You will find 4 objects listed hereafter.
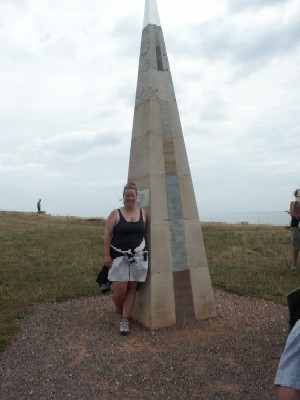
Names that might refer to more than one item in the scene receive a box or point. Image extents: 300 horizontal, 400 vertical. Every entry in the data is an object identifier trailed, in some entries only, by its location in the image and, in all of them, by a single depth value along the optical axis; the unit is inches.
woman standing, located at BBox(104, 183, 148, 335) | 229.3
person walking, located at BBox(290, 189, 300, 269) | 403.5
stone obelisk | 240.2
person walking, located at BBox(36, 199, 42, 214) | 1590.4
